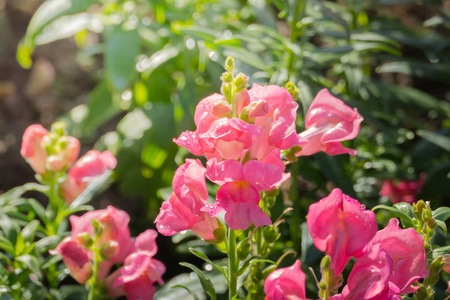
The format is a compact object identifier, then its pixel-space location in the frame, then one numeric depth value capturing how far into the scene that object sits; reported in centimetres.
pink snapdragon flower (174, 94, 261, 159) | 50
